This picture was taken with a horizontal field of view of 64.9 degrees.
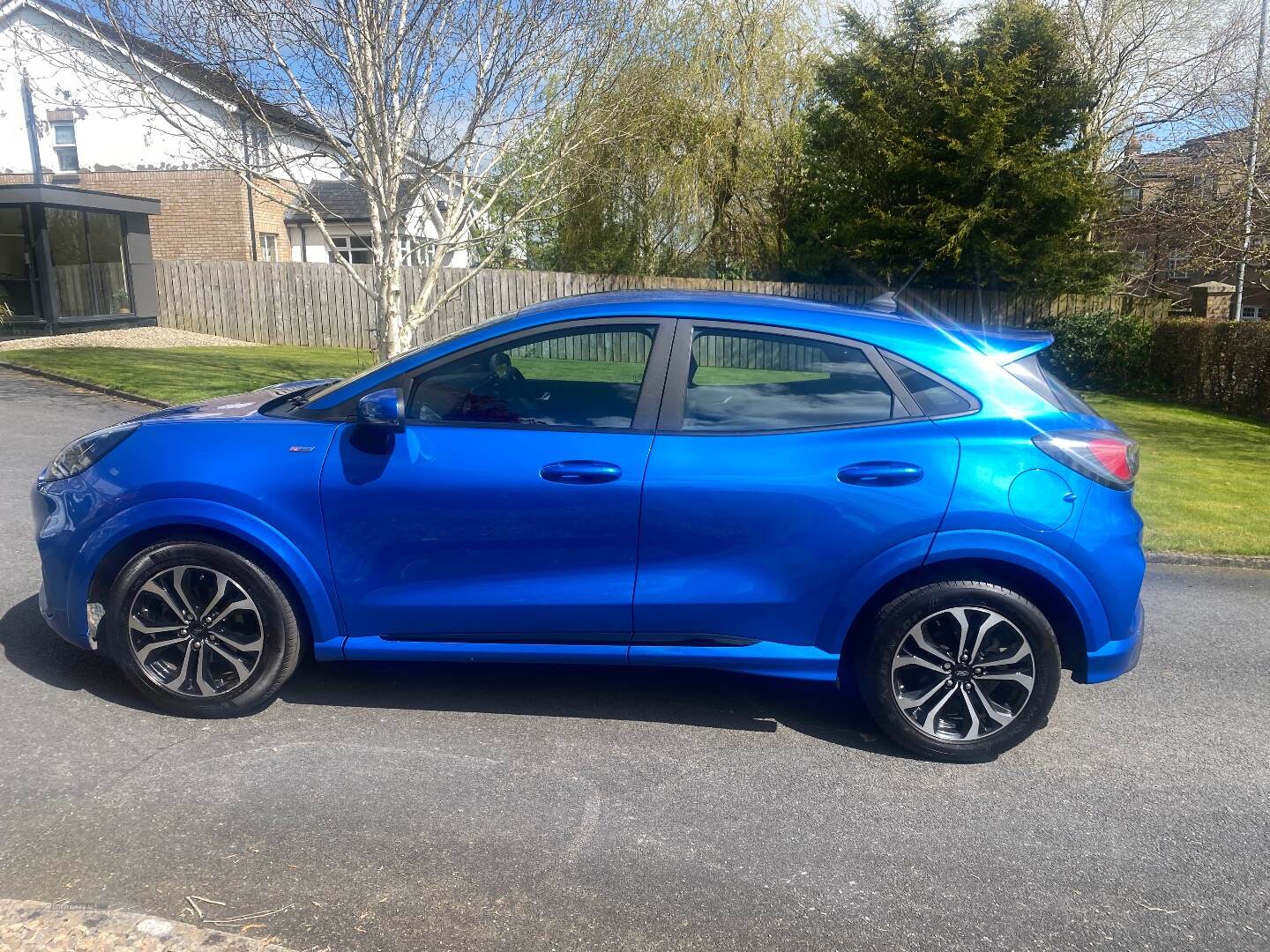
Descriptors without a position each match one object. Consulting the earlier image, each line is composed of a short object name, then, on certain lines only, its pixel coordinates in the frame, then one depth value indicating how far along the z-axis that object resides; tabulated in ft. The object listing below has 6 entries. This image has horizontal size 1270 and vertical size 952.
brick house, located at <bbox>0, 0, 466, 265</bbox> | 87.10
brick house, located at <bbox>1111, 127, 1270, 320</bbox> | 51.16
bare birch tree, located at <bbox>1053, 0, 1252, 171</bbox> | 81.76
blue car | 12.51
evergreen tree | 60.34
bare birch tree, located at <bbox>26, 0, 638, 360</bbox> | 33.12
